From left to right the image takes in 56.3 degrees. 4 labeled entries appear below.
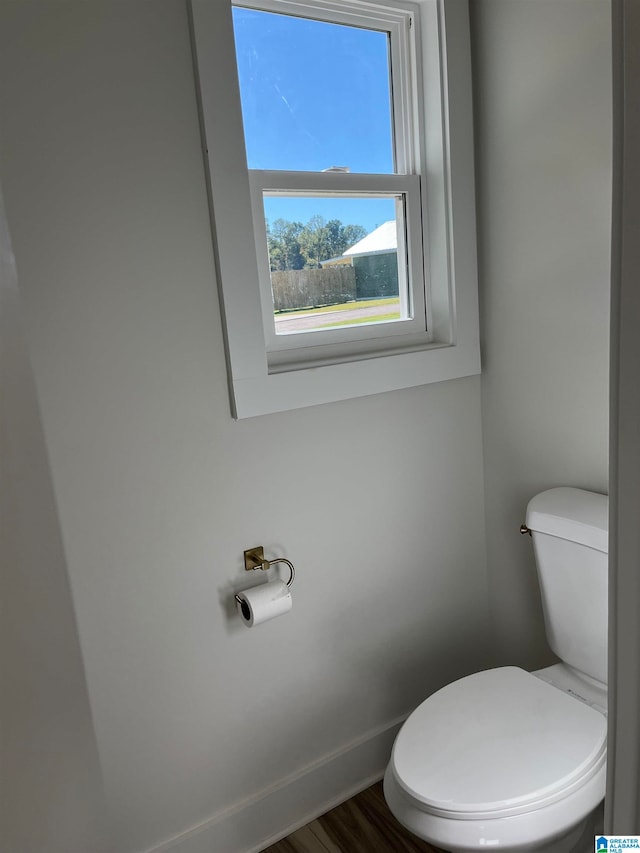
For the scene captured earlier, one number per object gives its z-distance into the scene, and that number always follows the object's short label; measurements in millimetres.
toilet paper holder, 1432
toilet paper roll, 1367
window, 1325
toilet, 1099
